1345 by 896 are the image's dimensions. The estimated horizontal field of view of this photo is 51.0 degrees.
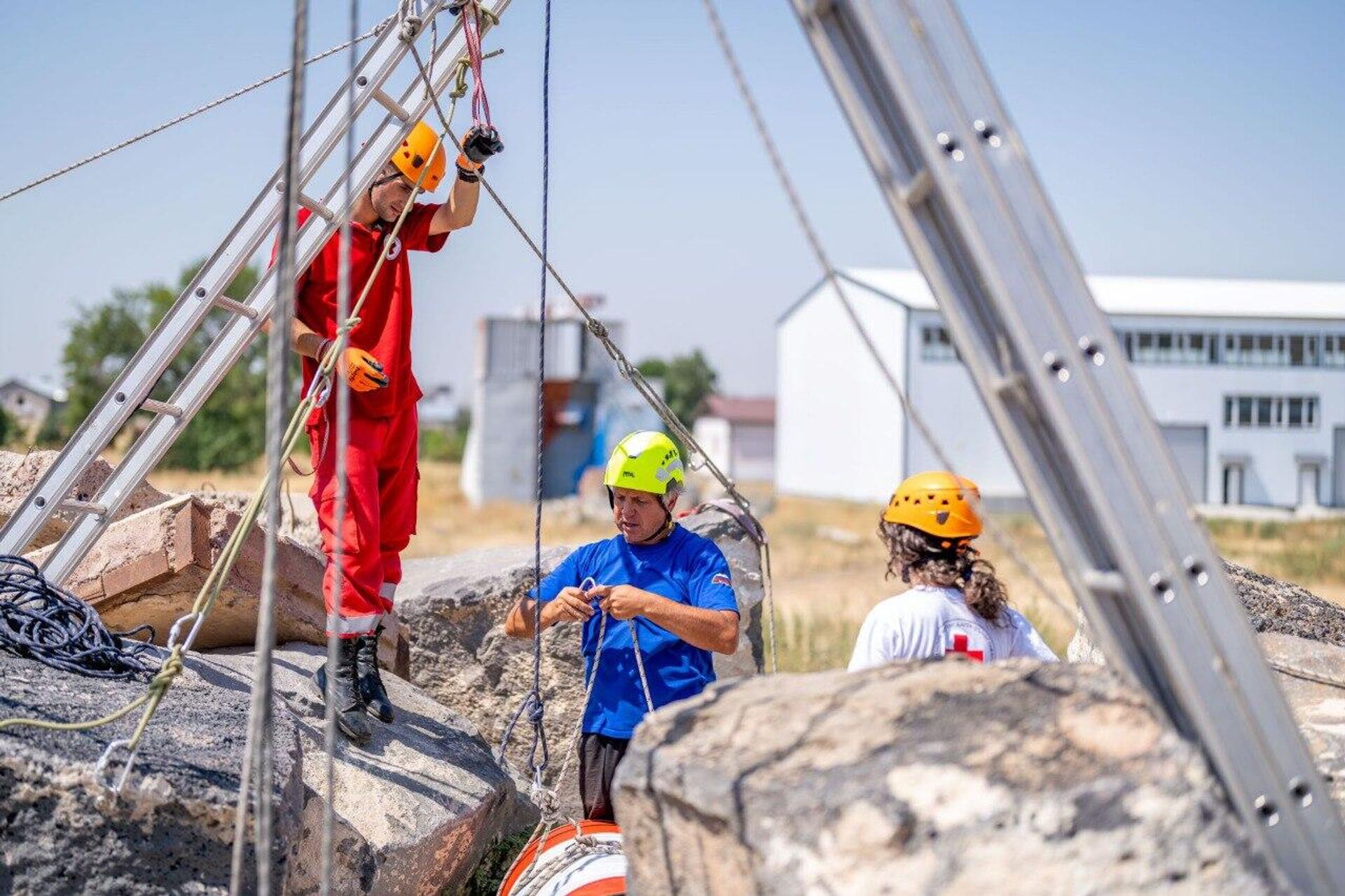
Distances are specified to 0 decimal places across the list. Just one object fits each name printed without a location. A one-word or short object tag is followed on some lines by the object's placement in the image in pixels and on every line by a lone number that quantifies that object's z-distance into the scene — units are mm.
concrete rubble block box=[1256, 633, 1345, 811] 4035
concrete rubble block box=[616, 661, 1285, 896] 2359
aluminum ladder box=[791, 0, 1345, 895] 2516
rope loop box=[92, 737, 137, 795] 3518
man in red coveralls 4934
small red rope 5031
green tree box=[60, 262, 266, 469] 48938
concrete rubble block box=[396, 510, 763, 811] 6543
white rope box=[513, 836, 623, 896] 4012
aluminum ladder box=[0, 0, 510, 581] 5211
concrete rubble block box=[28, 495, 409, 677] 5512
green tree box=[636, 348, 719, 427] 91438
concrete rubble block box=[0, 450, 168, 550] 6352
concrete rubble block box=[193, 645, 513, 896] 4422
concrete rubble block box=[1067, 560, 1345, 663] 5484
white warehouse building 39219
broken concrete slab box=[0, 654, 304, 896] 3461
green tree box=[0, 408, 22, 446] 44125
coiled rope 4316
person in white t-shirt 3986
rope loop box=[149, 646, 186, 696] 3498
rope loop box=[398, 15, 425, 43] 5125
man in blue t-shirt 4434
